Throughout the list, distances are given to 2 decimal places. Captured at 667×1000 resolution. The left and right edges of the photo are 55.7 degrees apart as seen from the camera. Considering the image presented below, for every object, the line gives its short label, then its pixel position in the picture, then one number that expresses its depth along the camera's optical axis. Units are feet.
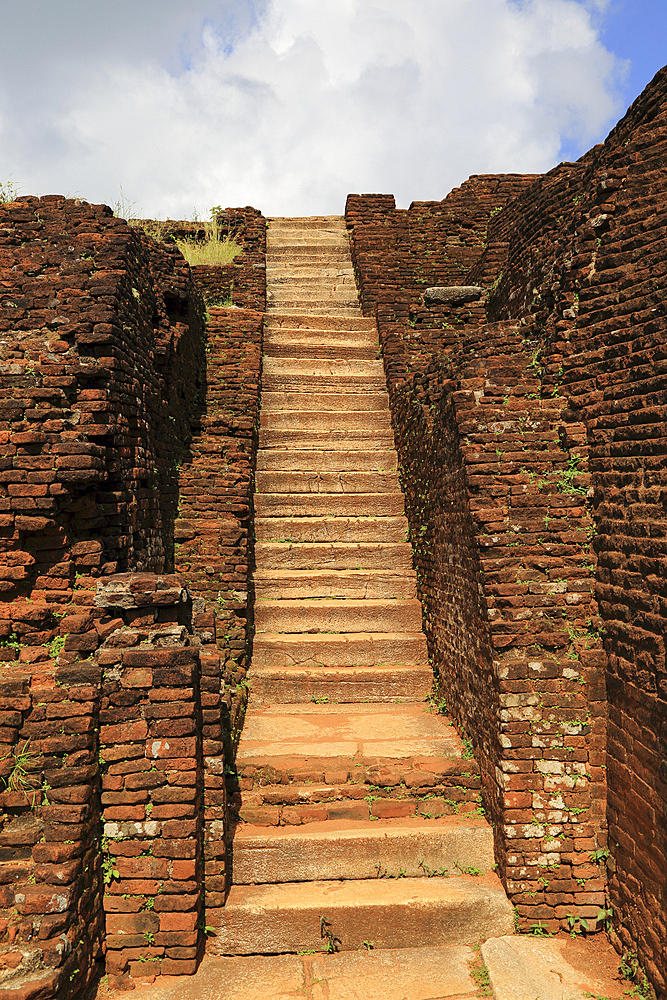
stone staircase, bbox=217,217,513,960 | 12.63
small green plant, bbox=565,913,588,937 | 12.71
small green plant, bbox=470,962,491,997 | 11.25
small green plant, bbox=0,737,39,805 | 11.34
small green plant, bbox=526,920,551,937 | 12.71
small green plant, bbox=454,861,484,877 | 13.53
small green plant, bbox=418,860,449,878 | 13.55
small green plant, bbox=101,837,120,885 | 11.54
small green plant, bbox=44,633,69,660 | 12.31
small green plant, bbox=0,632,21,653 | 12.41
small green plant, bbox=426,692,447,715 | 17.98
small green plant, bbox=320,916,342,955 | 12.29
